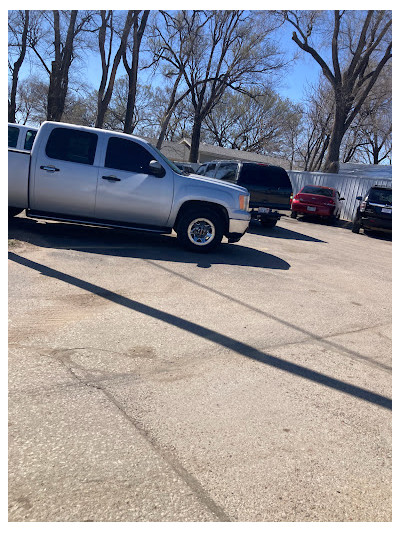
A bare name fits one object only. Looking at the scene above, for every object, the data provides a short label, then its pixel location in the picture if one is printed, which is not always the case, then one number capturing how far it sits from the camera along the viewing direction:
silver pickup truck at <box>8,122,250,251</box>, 7.60
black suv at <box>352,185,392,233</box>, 14.93
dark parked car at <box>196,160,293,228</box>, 12.59
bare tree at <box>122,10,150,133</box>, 24.22
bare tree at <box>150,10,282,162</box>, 28.28
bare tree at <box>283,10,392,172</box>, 23.61
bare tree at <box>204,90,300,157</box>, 50.03
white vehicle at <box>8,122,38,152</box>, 11.96
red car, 17.42
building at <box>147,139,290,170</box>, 50.41
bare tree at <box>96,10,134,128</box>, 23.42
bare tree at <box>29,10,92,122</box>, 22.34
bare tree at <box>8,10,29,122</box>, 28.36
